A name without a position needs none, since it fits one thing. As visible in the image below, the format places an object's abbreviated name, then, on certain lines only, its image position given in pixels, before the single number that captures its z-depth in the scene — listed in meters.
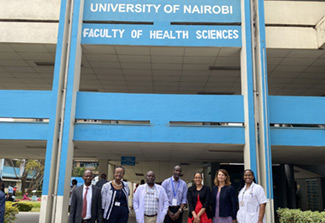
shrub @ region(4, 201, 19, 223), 9.80
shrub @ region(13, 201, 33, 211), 19.36
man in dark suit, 5.91
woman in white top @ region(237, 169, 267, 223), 6.00
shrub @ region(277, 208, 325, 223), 8.75
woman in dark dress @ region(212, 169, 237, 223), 6.43
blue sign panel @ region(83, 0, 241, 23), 11.28
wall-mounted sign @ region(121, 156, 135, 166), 13.90
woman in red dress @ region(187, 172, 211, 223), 6.68
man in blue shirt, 7.27
